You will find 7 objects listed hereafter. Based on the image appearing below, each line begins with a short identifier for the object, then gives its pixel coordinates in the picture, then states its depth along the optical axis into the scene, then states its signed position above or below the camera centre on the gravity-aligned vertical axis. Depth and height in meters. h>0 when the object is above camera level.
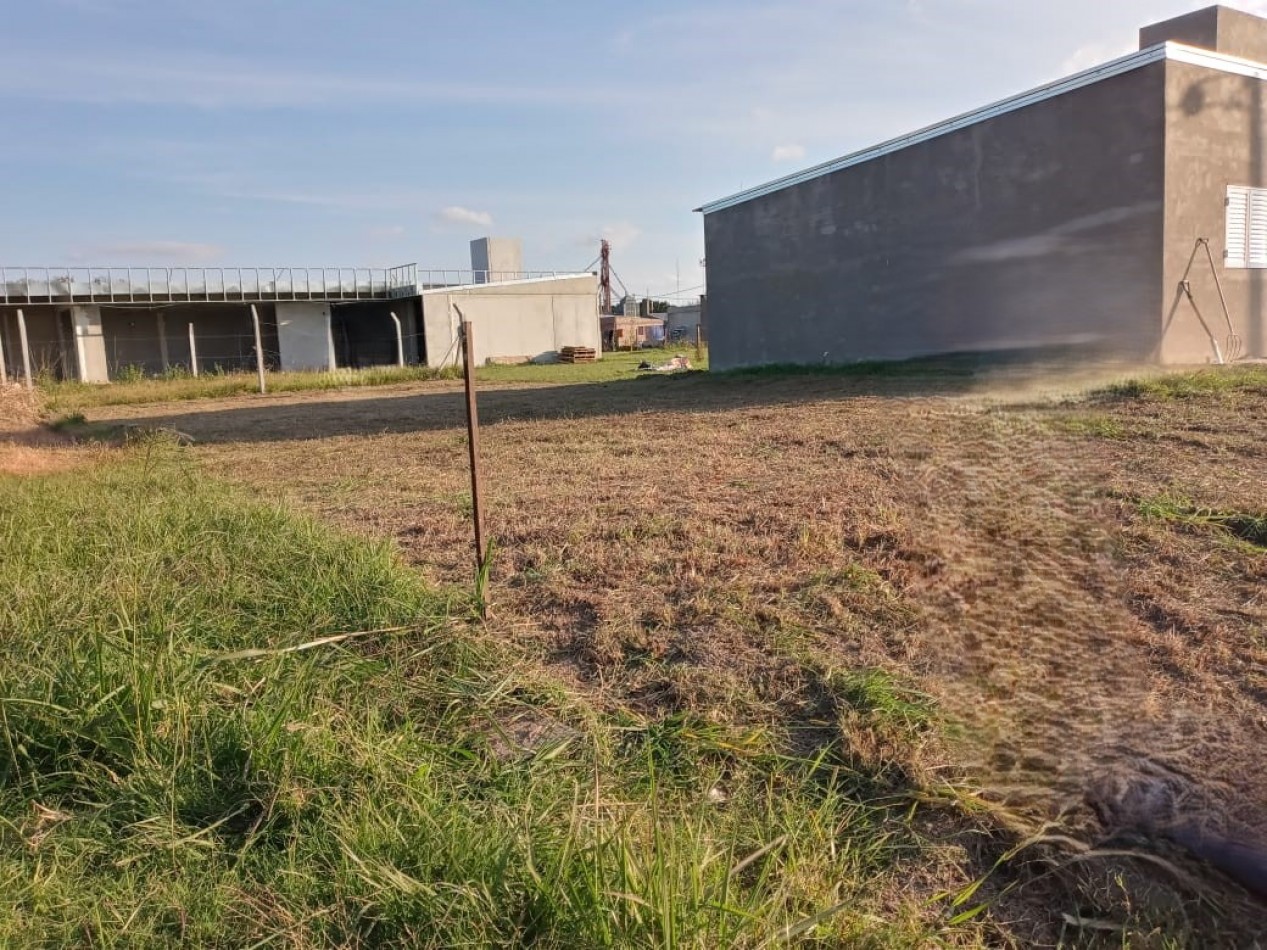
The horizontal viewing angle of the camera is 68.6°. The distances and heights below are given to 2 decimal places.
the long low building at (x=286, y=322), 34.06 +2.46
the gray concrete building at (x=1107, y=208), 9.19 +1.53
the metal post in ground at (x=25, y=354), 19.41 +0.94
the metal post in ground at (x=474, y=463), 3.80 -0.38
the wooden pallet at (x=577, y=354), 37.81 +0.57
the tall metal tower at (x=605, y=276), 72.50 +7.12
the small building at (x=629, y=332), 51.09 +1.89
